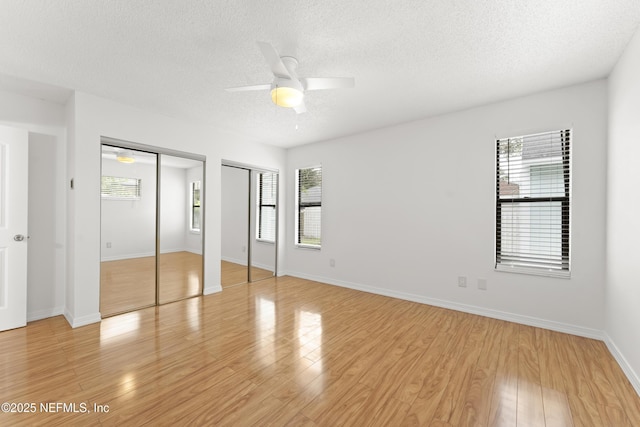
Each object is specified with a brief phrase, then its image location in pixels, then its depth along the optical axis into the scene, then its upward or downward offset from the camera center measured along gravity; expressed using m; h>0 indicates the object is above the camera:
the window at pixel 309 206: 5.17 +0.12
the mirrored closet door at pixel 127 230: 3.32 -0.25
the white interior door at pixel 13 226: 2.86 -0.17
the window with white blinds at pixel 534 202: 2.96 +0.13
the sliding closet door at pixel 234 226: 4.51 -0.24
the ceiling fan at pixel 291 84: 2.26 +1.09
